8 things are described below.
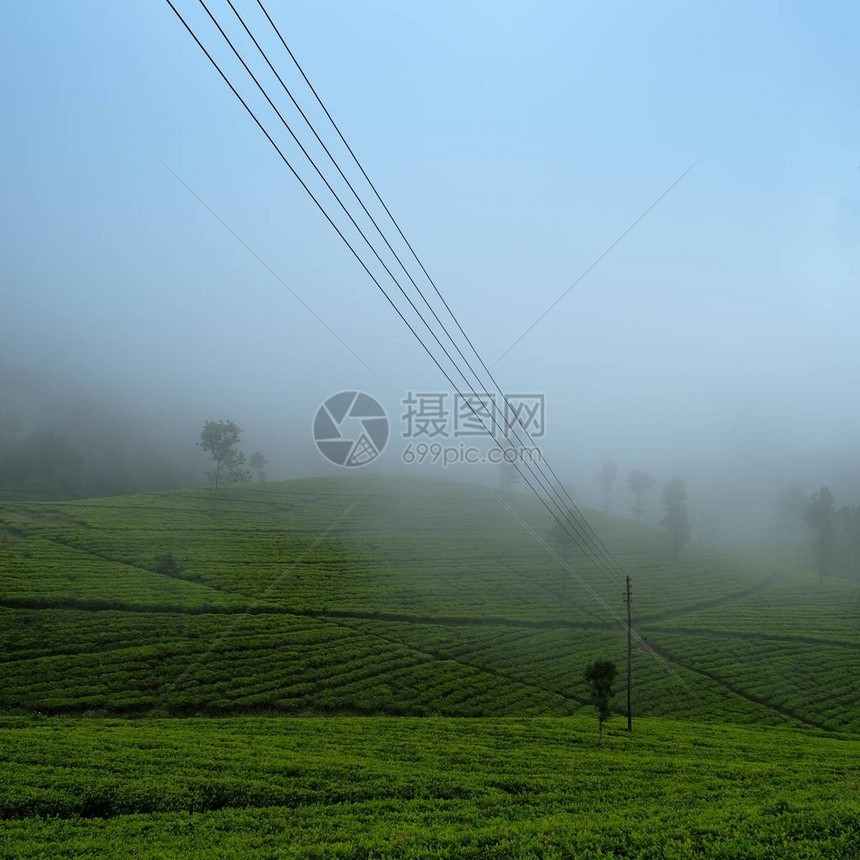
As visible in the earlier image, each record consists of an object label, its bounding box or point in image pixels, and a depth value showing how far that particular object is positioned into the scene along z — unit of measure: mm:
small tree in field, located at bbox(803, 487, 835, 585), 94431
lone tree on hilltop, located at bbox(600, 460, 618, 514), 146625
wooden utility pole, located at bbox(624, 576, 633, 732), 30891
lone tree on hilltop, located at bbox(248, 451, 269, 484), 138625
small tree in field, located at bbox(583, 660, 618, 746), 27344
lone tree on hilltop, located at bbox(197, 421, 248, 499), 98688
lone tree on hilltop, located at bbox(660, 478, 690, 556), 100438
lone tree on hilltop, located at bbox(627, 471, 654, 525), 143000
